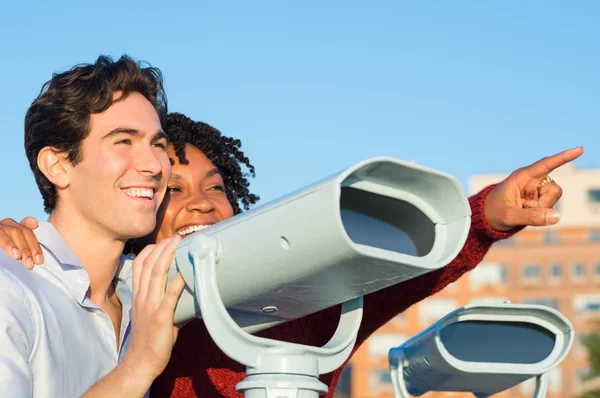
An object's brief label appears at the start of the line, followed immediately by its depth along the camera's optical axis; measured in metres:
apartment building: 50.47
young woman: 2.42
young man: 2.12
